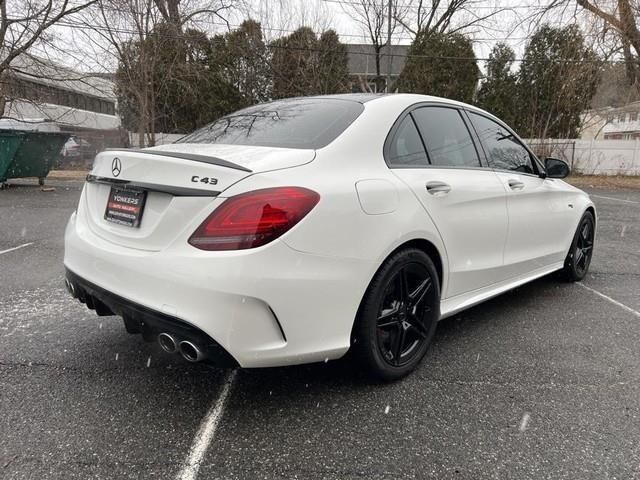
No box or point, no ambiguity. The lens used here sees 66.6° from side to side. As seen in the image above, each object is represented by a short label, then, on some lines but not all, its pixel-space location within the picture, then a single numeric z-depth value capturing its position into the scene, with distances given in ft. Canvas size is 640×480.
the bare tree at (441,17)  83.51
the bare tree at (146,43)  51.19
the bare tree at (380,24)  81.28
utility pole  74.54
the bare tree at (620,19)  53.01
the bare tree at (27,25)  41.65
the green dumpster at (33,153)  37.55
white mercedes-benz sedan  6.44
